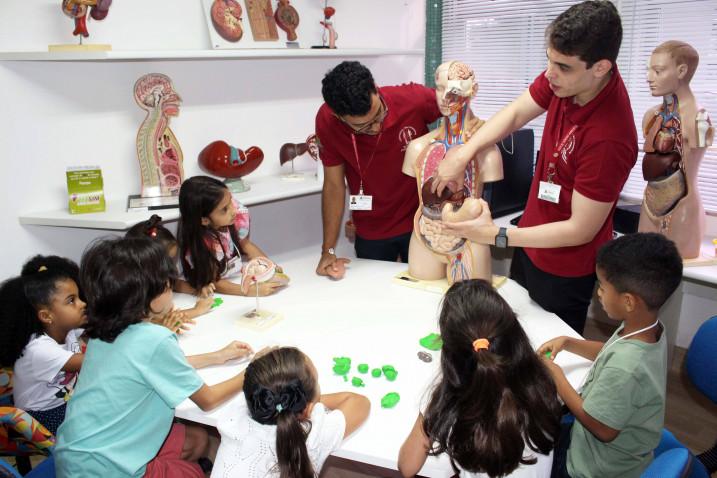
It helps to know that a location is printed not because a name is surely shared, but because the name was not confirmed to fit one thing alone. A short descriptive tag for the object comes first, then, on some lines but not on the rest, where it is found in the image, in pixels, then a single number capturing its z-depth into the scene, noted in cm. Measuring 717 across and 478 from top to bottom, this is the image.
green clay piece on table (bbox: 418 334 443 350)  177
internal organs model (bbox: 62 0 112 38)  224
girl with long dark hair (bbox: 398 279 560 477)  120
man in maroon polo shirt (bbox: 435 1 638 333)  162
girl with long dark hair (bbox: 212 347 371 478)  123
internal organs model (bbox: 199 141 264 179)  271
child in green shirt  133
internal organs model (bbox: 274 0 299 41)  304
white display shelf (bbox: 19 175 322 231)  232
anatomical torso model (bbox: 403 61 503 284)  197
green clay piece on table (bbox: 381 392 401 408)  149
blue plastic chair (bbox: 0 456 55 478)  158
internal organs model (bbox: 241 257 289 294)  205
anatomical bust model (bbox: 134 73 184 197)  247
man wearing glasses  229
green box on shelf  240
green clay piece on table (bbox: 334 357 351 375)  163
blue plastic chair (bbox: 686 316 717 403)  165
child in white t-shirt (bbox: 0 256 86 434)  180
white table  143
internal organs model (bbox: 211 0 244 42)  277
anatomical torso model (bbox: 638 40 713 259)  233
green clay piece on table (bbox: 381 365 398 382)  161
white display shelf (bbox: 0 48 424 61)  216
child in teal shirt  144
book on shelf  248
